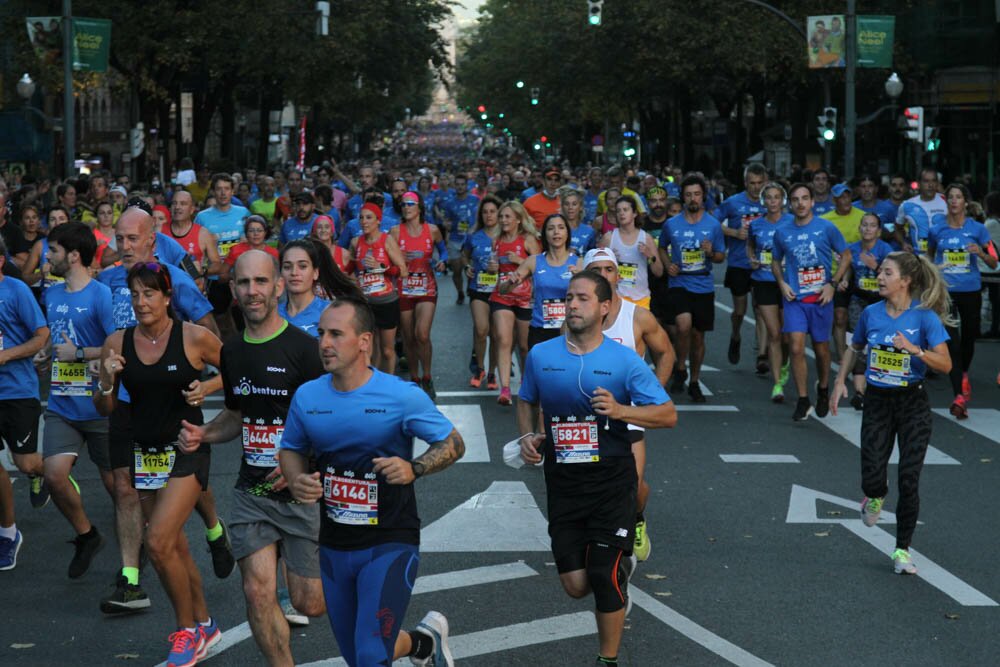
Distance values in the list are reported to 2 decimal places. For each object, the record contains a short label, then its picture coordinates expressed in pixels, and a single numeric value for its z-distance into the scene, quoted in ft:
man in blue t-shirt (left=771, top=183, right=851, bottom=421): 44.47
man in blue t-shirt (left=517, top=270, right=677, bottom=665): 21.43
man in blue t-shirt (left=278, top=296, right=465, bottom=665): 18.34
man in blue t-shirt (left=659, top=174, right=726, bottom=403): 49.34
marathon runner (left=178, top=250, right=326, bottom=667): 20.95
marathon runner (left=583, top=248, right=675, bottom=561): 27.27
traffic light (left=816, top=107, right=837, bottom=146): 117.61
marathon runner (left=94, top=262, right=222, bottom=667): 22.77
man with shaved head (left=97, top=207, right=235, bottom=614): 24.52
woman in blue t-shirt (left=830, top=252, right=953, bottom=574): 28.25
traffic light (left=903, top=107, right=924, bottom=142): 116.37
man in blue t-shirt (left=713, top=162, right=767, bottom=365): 55.36
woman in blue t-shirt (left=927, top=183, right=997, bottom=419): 47.91
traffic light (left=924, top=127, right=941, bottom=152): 136.79
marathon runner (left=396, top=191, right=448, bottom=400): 49.47
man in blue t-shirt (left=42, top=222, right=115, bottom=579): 27.96
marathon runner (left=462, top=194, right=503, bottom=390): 49.49
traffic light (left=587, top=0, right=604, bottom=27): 118.21
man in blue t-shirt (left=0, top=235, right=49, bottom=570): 29.32
